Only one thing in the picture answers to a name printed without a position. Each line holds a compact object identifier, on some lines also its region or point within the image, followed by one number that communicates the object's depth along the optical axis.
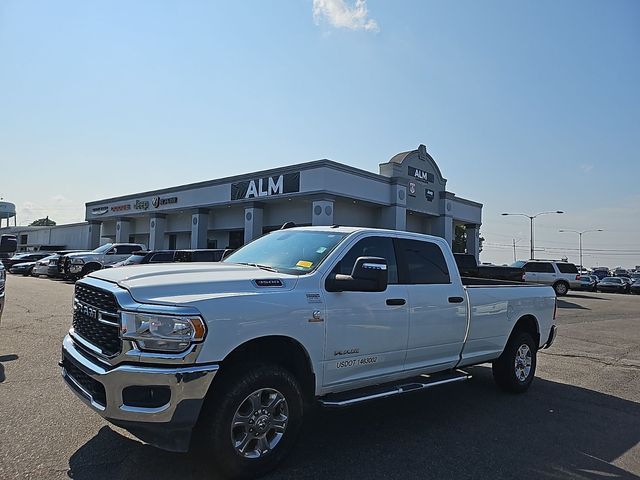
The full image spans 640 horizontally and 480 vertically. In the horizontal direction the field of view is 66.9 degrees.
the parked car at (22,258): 38.69
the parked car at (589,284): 39.71
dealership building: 29.92
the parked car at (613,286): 39.72
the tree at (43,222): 141.60
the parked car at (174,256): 19.75
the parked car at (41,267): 28.75
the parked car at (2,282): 7.78
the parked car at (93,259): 24.28
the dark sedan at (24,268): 34.48
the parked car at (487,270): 18.84
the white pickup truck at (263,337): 3.36
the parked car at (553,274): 29.30
